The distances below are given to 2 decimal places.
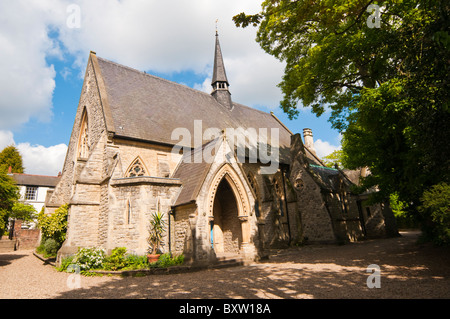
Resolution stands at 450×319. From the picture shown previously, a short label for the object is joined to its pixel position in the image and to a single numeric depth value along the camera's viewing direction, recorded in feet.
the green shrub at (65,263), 38.59
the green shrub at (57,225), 47.94
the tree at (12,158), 146.69
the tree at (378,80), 20.49
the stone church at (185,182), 40.88
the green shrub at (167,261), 36.01
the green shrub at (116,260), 36.35
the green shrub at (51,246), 51.64
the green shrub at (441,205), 23.31
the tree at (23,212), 97.50
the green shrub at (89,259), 36.19
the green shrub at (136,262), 35.92
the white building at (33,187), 129.49
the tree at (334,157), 138.12
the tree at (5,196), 42.39
